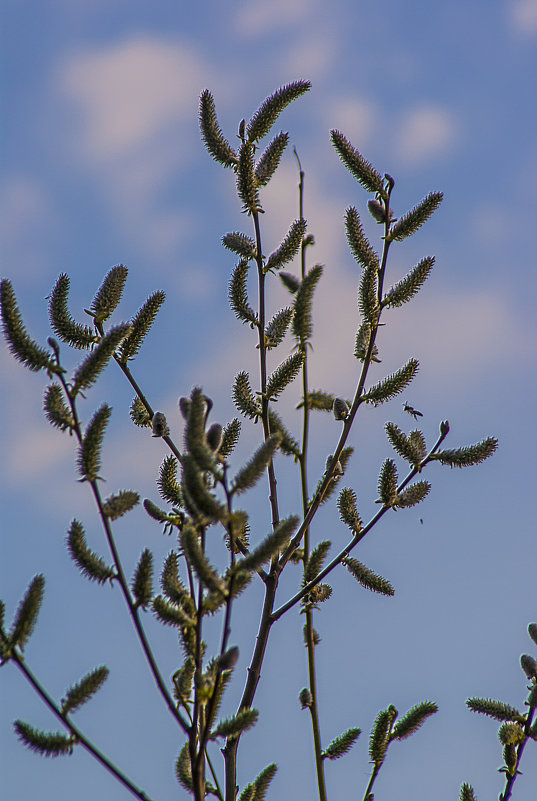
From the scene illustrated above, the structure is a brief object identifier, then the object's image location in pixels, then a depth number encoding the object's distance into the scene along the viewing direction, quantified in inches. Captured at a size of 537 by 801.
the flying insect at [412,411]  218.1
